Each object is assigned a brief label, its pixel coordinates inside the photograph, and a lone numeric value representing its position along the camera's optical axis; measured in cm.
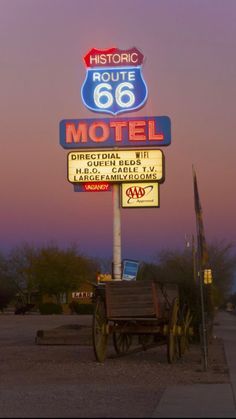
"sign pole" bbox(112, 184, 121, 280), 2433
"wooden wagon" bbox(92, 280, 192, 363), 1680
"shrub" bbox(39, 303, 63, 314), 6669
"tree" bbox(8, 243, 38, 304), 7906
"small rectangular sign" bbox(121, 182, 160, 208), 2423
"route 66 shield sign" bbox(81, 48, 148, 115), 2545
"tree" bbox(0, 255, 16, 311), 7794
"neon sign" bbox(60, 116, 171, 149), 2417
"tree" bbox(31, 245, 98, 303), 7406
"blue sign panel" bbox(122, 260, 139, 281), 2517
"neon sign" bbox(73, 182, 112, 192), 2425
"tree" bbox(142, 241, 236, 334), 2423
